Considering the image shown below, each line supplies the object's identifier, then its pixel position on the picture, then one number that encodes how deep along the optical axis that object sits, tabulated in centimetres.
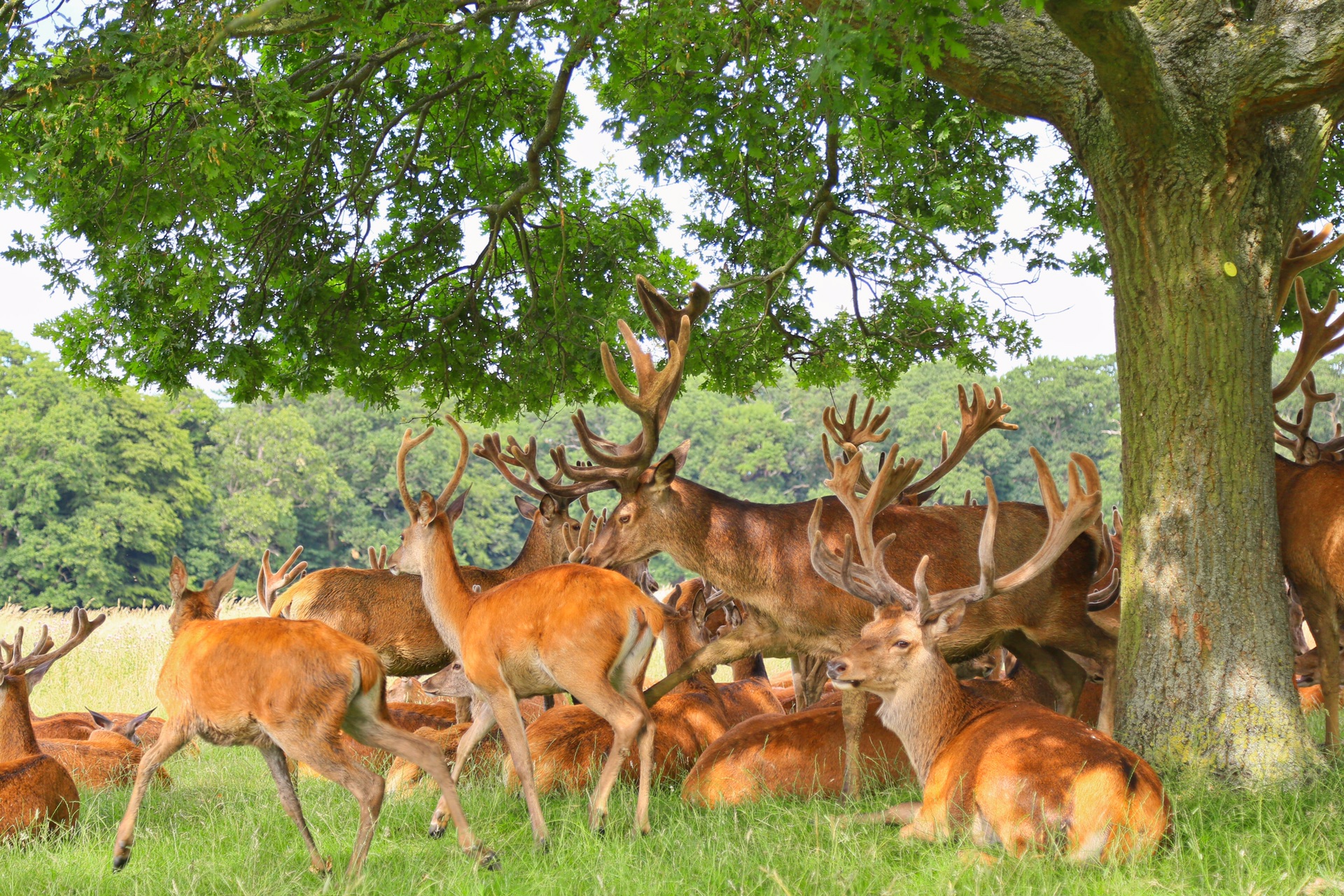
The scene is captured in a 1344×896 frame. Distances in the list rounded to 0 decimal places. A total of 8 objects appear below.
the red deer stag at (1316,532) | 1139
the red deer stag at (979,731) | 763
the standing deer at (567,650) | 963
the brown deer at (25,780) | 1005
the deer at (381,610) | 1450
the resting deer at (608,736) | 1149
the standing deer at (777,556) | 1193
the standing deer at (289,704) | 845
